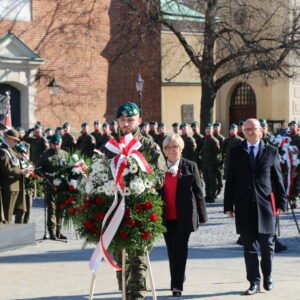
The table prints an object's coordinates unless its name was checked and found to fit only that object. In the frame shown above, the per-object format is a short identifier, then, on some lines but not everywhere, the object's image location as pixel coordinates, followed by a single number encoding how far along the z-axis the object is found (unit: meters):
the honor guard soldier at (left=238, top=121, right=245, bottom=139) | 22.78
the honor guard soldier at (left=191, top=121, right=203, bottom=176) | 22.77
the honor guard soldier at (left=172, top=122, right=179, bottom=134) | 24.34
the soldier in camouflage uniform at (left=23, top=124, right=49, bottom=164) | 23.36
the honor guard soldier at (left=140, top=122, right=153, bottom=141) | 23.65
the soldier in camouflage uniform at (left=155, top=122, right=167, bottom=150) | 24.58
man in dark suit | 9.23
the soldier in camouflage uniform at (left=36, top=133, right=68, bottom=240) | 14.04
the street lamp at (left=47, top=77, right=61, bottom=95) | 30.91
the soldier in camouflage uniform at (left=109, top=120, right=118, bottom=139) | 24.91
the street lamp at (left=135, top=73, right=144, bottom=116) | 31.36
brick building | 29.75
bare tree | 29.22
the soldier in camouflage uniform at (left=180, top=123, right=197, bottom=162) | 22.56
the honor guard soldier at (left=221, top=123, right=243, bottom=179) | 20.53
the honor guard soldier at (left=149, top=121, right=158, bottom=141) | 25.75
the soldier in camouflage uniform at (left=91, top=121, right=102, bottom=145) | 25.67
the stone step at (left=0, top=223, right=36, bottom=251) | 12.14
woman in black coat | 8.92
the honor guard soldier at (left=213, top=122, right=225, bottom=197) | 21.41
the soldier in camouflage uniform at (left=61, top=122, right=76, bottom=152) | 24.52
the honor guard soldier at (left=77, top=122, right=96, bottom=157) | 24.72
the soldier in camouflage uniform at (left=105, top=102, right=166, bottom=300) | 8.31
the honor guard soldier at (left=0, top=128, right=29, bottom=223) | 13.27
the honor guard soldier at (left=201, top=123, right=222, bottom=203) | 21.05
